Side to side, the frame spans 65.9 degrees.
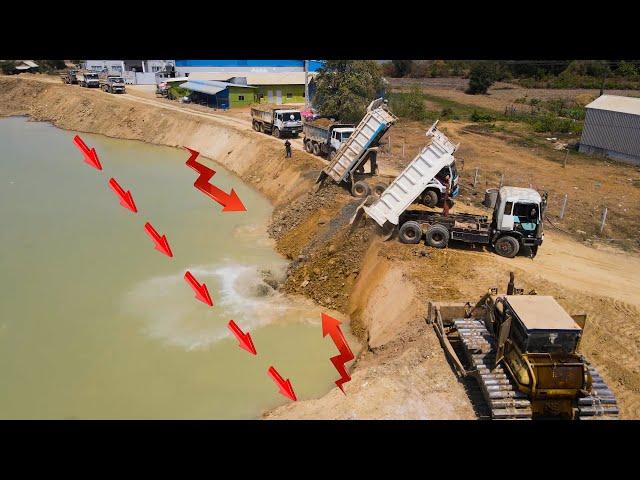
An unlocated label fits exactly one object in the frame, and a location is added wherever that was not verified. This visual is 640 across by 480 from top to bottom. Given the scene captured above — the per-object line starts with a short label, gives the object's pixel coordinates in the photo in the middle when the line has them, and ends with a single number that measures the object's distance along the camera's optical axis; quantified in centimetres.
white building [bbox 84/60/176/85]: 5969
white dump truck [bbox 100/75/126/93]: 5031
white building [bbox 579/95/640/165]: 2627
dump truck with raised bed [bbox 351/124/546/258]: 1531
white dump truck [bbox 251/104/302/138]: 3247
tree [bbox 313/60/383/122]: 3394
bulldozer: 871
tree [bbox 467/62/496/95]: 5550
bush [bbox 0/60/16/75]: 6278
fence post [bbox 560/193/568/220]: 1931
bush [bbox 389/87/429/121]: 3903
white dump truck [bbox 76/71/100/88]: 5353
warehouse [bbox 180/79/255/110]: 4459
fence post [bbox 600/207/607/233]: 1858
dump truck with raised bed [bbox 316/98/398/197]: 2000
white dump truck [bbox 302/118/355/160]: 2478
